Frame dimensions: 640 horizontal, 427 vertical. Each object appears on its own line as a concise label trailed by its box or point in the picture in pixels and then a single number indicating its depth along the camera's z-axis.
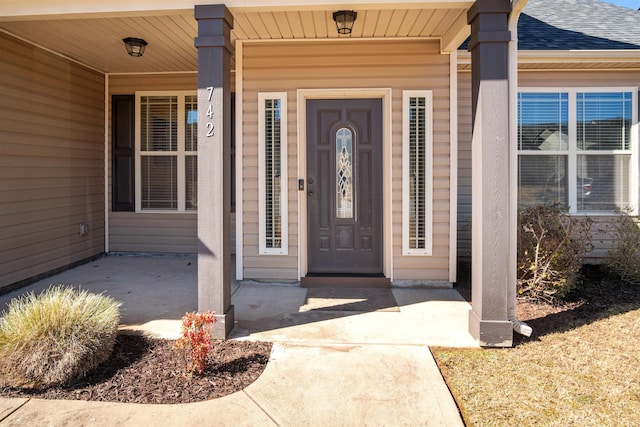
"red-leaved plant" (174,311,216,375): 2.61
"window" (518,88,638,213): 5.32
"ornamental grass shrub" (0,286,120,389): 2.53
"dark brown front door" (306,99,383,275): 4.83
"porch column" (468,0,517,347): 3.08
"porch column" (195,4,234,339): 3.21
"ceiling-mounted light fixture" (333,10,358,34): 3.83
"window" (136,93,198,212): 6.06
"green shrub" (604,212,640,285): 4.68
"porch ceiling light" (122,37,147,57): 4.56
